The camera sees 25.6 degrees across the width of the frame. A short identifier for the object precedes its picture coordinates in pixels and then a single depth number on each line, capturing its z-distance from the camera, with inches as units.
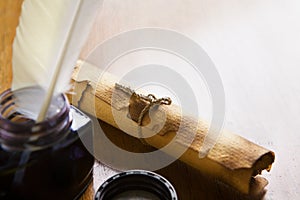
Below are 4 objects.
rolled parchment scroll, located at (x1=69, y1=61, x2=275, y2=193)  12.4
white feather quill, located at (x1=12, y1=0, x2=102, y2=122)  11.9
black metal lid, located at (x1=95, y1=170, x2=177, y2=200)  11.9
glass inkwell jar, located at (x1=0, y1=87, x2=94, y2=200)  11.1
